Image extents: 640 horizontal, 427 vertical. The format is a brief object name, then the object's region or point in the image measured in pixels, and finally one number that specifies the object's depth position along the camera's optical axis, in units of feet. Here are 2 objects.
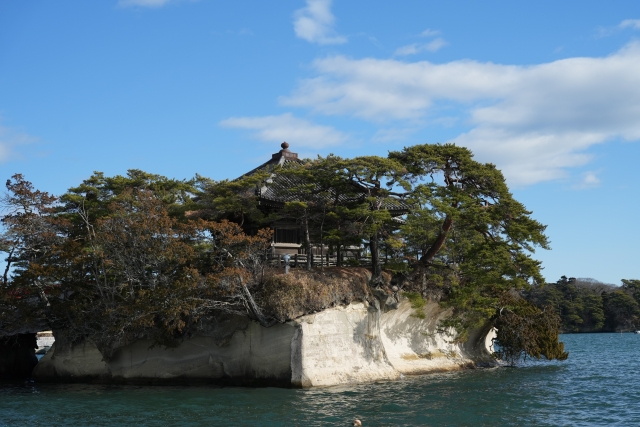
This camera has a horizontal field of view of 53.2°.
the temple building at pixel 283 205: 108.27
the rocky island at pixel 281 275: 92.32
